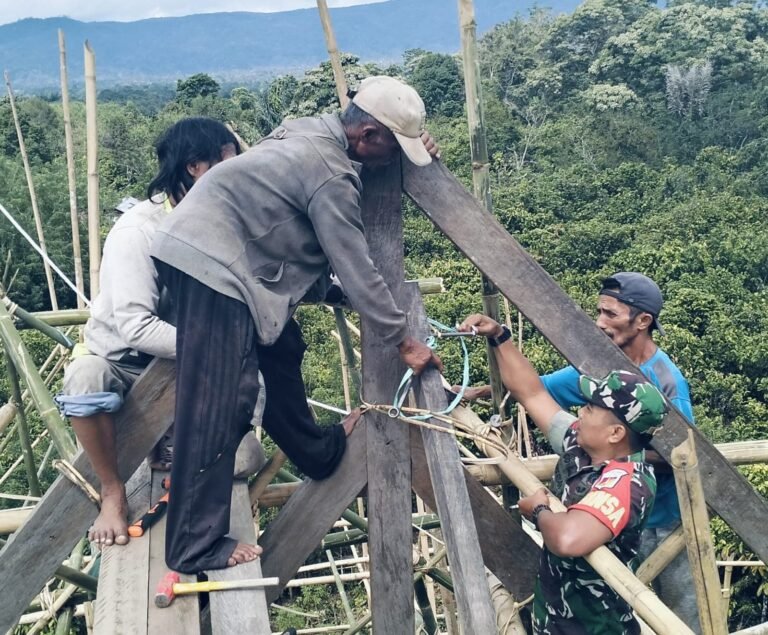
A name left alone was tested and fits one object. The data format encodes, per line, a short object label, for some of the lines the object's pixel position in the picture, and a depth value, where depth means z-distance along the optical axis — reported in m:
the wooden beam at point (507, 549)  2.59
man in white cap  2.05
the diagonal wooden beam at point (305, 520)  2.54
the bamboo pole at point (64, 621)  3.09
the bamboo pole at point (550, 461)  2.71
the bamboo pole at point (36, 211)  5.20
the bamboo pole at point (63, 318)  3.41
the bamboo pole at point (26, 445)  3.46
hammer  1.98
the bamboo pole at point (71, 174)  4.29
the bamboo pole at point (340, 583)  4.23
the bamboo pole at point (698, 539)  1.51
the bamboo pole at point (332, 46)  2.65
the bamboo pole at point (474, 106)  2.24
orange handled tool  2.24
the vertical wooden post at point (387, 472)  2.33
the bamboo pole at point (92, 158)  3.08
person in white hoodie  2.18
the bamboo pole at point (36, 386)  2.59
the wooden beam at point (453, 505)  1.87
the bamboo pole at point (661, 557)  2.30
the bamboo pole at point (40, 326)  3.23
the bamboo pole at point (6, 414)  3.34
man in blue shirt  2.52
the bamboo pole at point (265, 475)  2.60
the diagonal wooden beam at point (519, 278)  2.24
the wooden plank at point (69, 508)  2.21
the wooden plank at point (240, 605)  1.93
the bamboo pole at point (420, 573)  3.28
